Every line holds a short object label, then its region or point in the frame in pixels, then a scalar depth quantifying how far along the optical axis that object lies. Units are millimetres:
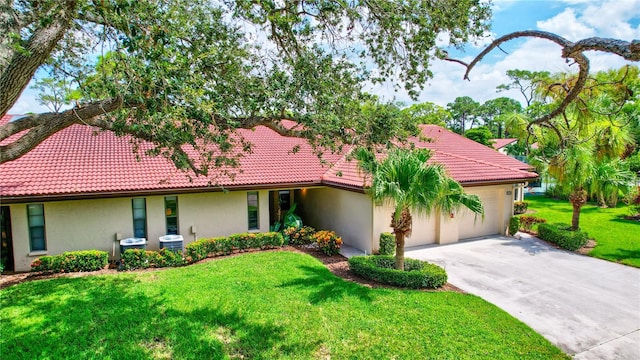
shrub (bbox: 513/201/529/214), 24438
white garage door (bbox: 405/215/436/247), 15273
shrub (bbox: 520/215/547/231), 18414
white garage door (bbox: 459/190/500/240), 16484
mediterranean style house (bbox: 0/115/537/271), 12266
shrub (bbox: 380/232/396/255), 13469
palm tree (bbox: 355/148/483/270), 9734
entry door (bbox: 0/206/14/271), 12203
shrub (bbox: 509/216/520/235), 17016
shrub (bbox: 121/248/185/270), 12125
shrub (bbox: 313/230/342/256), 13742
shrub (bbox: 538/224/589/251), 14938
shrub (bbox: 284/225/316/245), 15219
